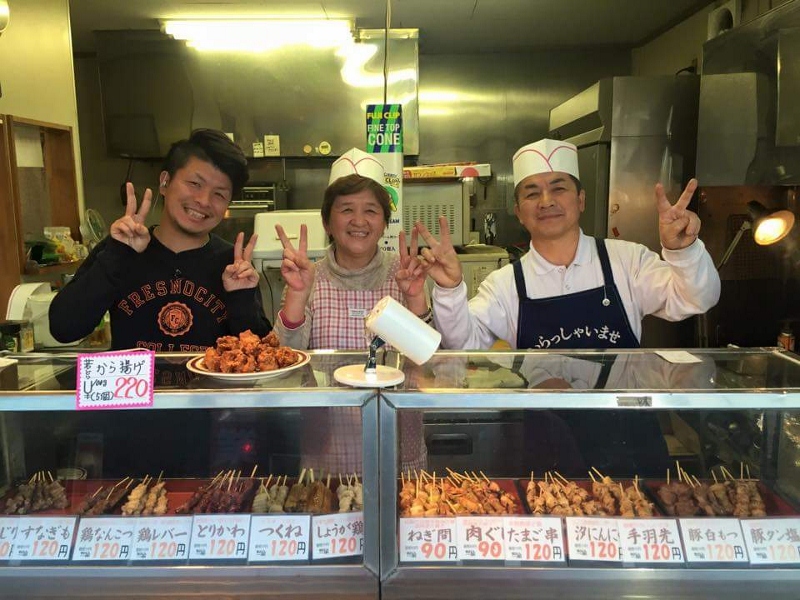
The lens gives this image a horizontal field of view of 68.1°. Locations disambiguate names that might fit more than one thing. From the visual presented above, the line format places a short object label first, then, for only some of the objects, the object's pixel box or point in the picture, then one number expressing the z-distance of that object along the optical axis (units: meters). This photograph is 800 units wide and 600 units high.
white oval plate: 1.32
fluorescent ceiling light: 5.34
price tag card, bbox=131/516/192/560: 1.32
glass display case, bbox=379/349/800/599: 1.25
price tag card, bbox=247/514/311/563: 1.31
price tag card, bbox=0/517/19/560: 1.33
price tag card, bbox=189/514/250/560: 1.31
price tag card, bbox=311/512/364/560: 1.30
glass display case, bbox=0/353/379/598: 1.27
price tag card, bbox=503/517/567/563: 1.29
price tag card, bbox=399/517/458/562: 1.30
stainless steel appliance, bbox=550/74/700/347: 4.04
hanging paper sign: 2.96
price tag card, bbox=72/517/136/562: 1.32
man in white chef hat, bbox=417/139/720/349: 2.06
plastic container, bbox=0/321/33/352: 2.76
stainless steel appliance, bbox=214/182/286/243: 5.70
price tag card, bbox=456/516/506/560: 1.30
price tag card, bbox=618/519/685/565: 1.29
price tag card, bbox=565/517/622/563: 1.29
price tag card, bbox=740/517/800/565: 1.28
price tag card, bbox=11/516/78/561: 1.32
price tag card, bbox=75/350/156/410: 1.25
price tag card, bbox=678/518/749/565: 1.29
